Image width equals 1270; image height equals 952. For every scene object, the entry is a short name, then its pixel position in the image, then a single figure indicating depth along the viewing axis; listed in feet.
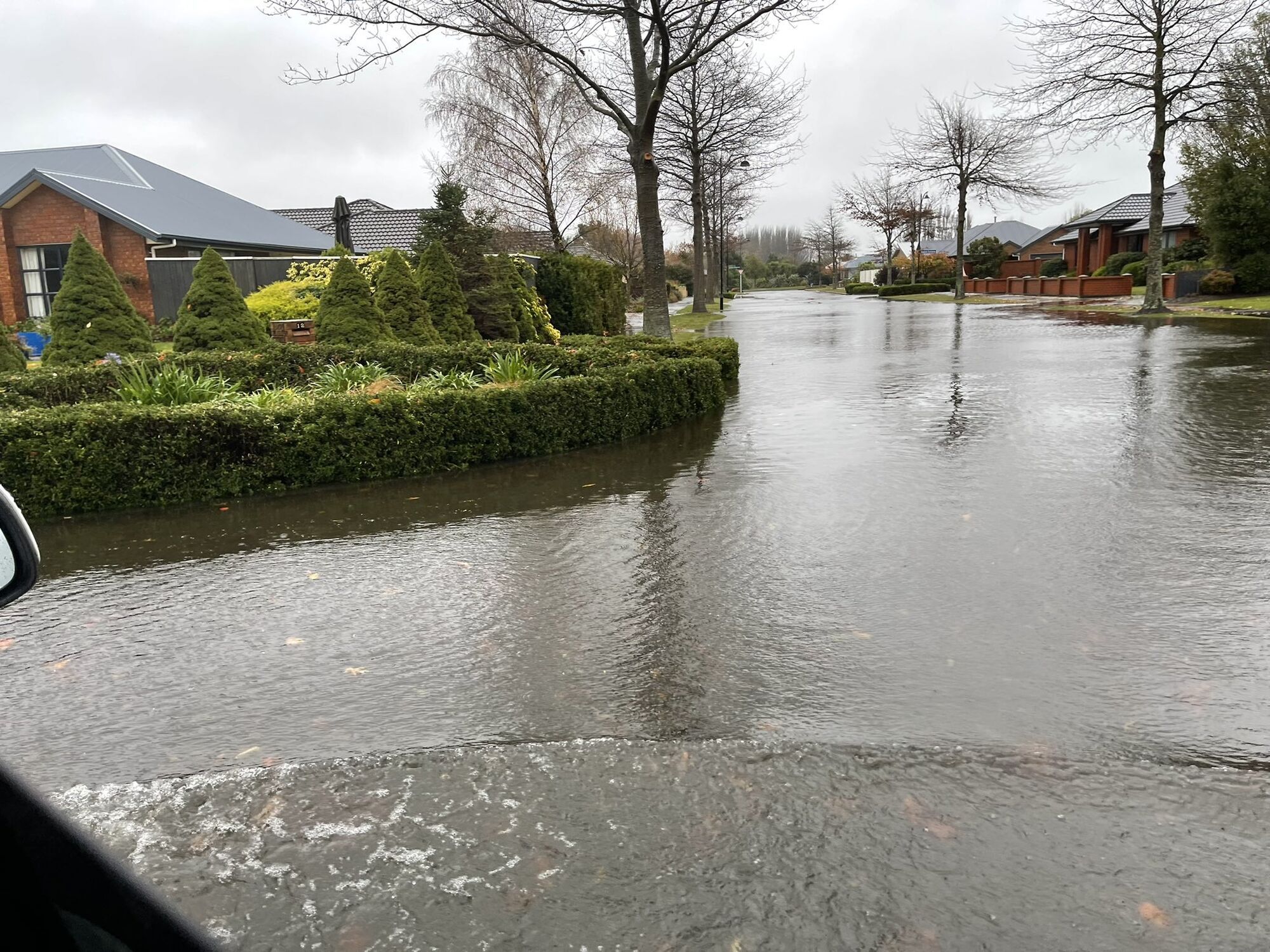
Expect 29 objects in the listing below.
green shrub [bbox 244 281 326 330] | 60.70
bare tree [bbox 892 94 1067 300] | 151.43
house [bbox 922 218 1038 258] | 332.80
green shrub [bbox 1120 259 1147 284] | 148.15
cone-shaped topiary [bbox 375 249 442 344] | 51.24
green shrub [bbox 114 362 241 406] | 28.71
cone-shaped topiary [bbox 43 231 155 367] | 44.39
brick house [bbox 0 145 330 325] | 82.12
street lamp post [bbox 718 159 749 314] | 180.71
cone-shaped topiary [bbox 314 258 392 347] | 46.26
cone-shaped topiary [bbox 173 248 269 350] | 45.80
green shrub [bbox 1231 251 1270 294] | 107.55
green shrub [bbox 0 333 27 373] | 37.17
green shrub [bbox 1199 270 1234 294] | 110.52
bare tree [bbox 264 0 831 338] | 55.47
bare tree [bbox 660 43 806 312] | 109.09
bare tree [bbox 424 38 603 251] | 117.39
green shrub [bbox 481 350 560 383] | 33.27
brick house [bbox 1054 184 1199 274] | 157.79
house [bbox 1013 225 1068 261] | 256.58
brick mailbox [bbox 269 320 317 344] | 56.65
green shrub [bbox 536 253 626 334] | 80.12
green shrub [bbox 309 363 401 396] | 34.47
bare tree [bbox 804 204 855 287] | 362.94
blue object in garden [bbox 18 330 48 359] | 72.59
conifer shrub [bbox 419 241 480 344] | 55.67
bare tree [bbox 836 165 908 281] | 234.99
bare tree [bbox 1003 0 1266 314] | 88.38
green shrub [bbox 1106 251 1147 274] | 155.94
